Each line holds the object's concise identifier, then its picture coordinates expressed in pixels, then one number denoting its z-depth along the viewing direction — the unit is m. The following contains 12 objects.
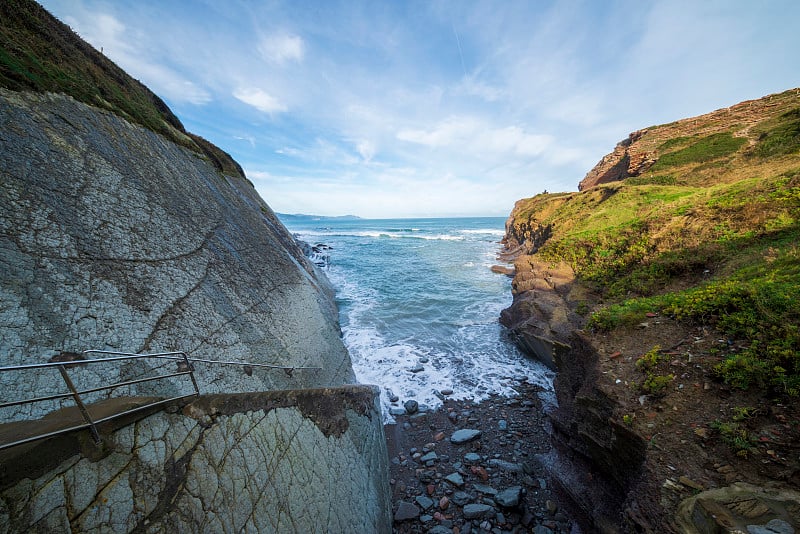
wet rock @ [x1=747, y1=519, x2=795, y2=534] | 2.48
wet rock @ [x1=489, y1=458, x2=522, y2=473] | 6.27
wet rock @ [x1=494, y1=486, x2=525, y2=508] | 5.41
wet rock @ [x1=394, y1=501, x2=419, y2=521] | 5.45
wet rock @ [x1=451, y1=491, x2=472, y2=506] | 5.67
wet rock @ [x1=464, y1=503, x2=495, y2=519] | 5.35
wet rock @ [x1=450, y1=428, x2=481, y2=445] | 7.20
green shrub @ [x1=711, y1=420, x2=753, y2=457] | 3.29
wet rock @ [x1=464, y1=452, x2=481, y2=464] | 6.62
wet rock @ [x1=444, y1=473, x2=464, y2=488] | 6.02
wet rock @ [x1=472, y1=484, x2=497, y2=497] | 5.78
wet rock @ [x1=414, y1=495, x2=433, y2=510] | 5.65
